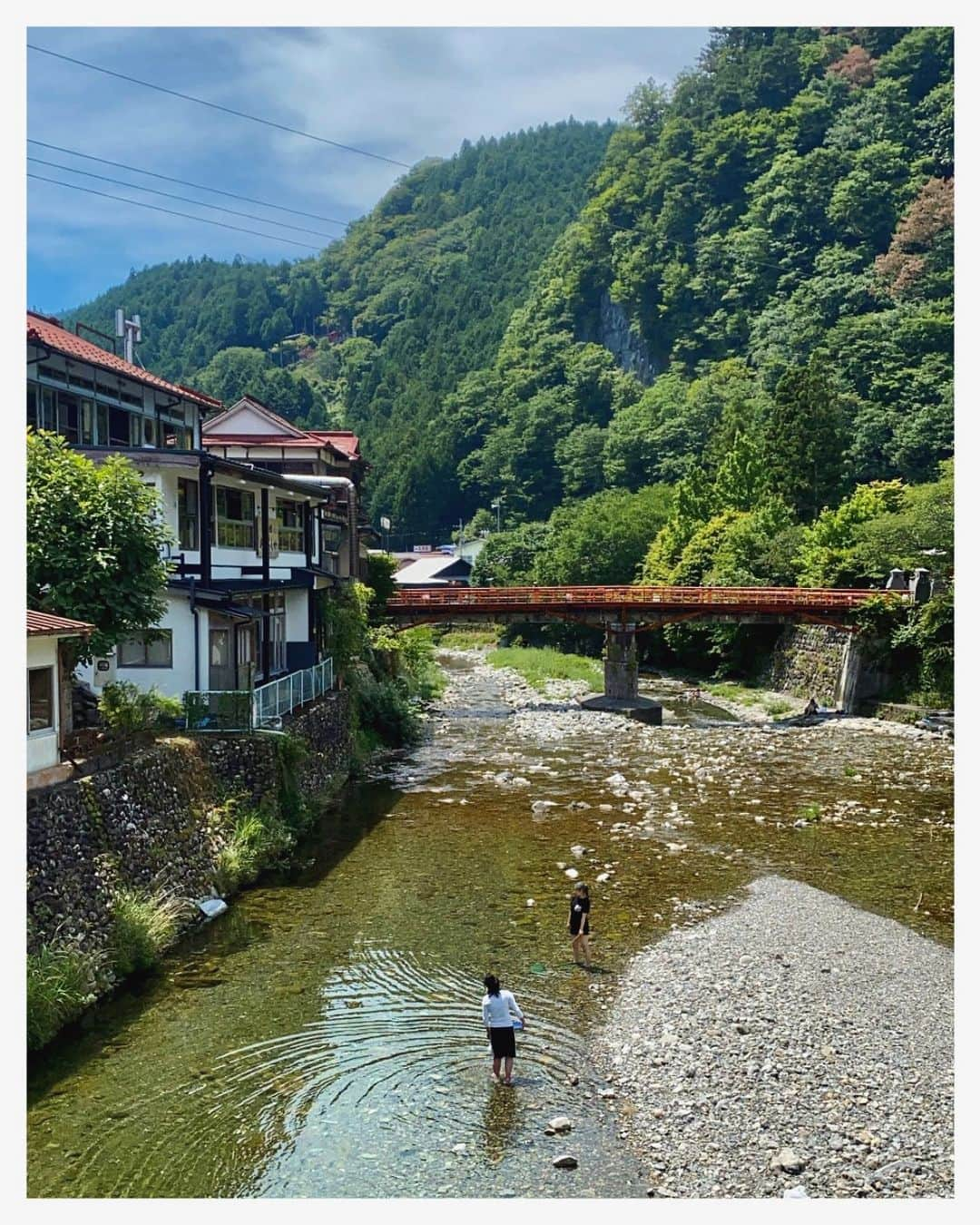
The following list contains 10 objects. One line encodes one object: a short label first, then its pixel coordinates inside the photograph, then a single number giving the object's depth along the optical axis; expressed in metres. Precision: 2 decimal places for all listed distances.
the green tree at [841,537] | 45.78
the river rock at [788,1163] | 9.26
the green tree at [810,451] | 59.81
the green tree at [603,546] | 67.75
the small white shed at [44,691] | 13.51
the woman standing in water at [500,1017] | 11.16
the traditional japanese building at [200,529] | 22.25
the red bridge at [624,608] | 42.12
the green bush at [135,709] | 17.16
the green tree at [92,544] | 17.17
